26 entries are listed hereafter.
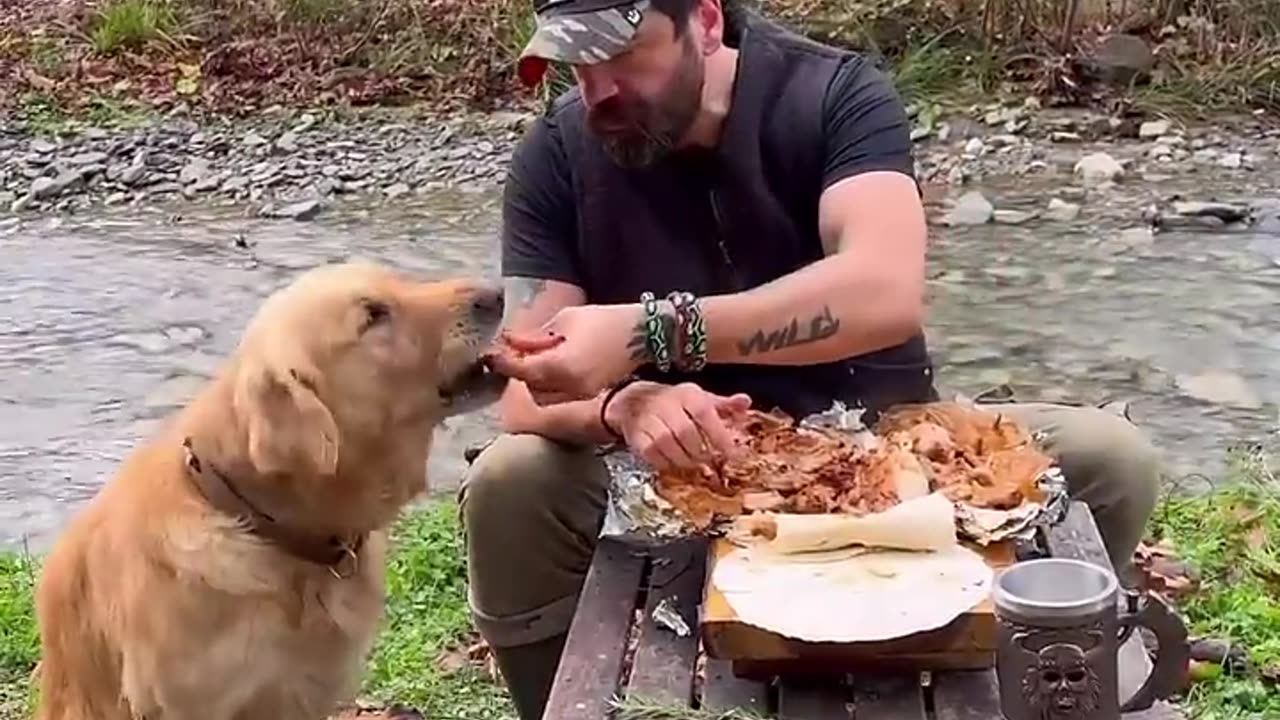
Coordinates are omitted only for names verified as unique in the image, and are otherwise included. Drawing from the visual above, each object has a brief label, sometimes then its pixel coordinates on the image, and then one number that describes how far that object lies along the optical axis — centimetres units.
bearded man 297
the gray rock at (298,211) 820
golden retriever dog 288
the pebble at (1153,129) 855
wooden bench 218
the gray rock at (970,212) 740
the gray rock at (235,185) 874
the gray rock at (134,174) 896
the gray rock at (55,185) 883
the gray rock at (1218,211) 712
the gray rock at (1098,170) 789
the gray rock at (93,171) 905
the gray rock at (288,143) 931
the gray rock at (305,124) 966
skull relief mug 196
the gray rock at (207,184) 880
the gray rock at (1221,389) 523
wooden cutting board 217
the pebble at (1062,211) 735
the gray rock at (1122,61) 912
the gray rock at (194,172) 895
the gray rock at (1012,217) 736
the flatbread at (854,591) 218
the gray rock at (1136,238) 691
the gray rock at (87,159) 929
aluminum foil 239
